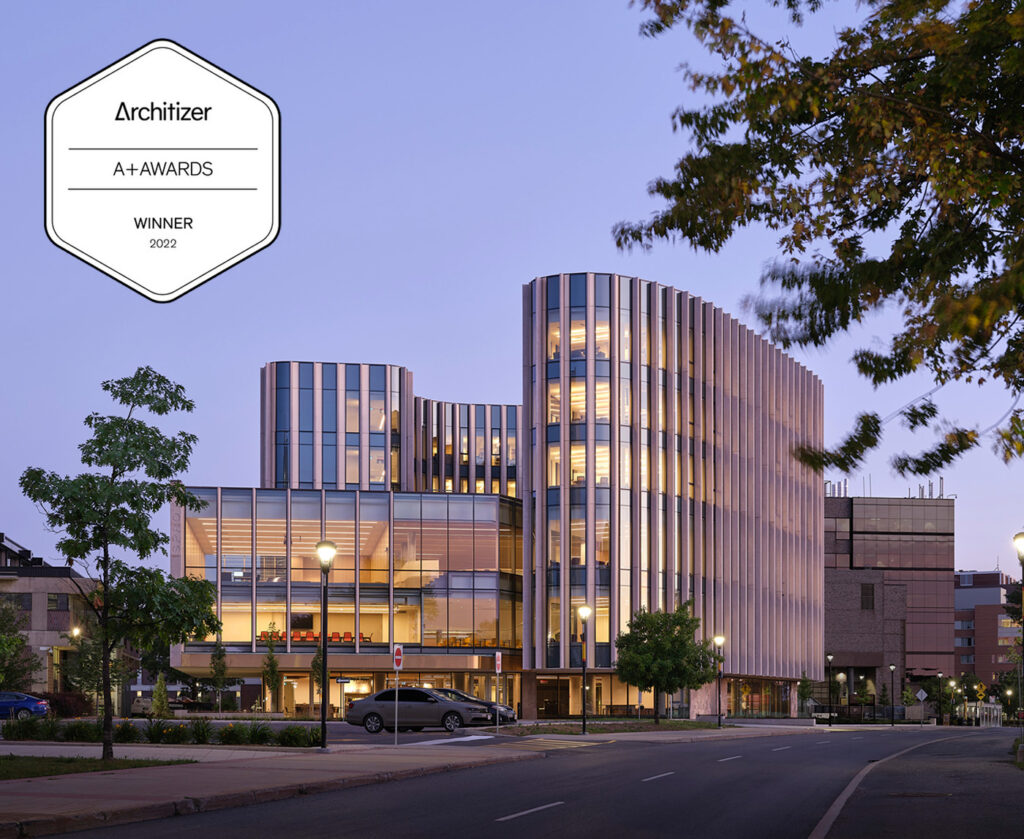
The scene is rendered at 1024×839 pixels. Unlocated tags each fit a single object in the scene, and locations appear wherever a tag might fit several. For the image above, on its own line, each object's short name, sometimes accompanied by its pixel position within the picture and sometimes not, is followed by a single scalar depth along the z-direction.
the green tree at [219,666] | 63.72
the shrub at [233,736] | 30.95
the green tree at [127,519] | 24.16
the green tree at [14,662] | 62.06
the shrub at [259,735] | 31.11
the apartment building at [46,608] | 86.50
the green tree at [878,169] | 9.09
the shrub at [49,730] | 31.91
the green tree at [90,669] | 63.16
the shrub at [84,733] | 31.81
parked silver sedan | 43.09
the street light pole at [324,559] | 30.40
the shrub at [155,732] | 30.92
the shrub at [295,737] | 30.98
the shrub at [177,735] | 31.08
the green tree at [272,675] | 63.12
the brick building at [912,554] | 154.25
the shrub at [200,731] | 30.89
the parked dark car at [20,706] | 51.00
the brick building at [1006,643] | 195.56
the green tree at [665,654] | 55.81
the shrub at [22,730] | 31.56
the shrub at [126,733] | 30.42
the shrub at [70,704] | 63.78
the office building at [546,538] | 66.81
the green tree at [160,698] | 60.44
